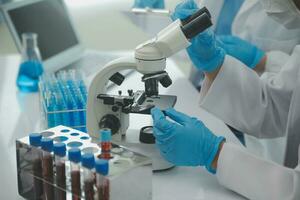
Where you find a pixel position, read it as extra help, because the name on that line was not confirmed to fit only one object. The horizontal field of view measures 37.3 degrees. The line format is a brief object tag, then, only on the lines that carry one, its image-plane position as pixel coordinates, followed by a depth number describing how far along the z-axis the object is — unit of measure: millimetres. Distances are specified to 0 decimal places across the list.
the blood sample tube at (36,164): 1078
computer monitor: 1928
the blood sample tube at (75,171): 997
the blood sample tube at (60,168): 1030
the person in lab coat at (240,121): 1205
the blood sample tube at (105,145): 1016
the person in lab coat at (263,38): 1972
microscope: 1123
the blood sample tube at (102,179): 950
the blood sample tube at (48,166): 1056
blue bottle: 1856
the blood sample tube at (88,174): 973
